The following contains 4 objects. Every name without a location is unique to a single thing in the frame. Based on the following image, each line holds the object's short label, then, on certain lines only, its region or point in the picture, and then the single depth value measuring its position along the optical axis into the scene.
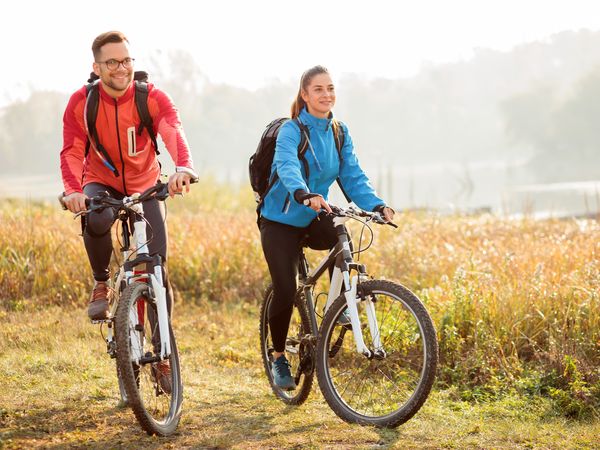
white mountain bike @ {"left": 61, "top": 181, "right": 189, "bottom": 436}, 8.32
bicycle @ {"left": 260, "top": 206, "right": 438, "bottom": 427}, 8.56
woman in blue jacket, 9.40
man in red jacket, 9.27
